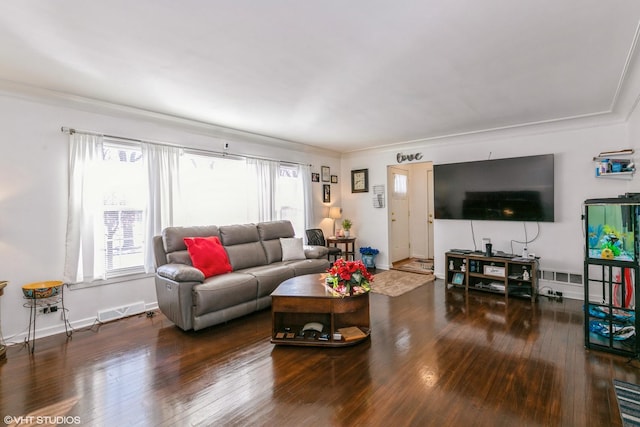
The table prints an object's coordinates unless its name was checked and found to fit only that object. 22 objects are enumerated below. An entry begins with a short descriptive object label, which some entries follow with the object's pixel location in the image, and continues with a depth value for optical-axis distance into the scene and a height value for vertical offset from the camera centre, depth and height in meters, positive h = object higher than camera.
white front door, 6.46 -0.06
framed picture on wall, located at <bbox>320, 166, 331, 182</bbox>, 6.49 +0.82
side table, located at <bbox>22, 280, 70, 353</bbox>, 2.85 -0.75
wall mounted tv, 4.38 +0.29
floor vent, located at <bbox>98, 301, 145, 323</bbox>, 3.53 -1.15
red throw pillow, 3.66 -0.52
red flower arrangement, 2.90 -0.66
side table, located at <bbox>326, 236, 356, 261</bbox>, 6.09 -0.69
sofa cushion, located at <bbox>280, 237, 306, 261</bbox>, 4.68 -0.57
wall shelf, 3.73 +0.52
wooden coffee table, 2.85 -1.03
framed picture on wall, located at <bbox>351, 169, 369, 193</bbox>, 6.52 +0.65
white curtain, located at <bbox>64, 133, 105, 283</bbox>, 3.30 +0.05
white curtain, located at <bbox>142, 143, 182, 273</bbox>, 3.89 +0.35
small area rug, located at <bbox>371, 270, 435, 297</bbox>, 4.69 -1.22
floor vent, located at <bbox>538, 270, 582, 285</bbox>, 4.28 -1.01
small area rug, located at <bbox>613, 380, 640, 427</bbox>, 1.82 -1.28
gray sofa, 3.17 -0.74
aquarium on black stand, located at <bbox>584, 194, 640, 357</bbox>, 2.60 -0.44
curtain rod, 3.30 +0.94
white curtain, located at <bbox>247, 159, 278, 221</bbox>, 5.15 +0.48
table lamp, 6.57 -0.03
